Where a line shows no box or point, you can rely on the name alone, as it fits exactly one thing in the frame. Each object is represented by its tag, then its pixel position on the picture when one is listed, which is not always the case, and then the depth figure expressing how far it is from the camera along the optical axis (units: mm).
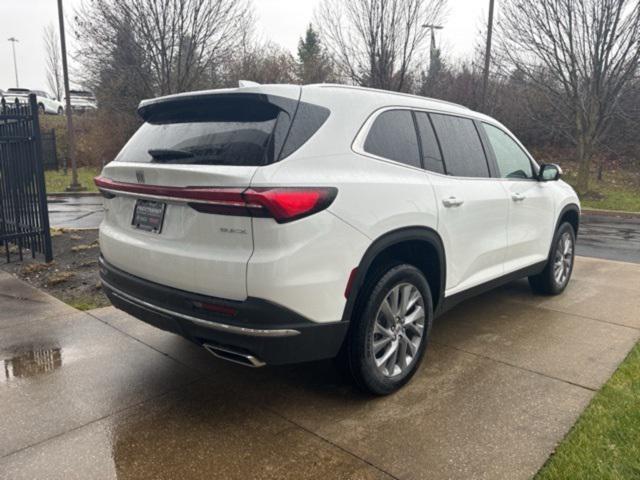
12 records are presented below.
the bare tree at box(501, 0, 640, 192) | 15117
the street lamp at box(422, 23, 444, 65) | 14889
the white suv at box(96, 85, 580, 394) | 2566
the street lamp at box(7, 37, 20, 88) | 53219
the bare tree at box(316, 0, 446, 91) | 14406
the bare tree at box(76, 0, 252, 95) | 14320
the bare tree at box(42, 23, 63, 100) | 37056
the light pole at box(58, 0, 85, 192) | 15714
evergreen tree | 22547
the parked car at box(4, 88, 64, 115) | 30681
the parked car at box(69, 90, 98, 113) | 30484
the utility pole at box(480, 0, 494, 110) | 15469
